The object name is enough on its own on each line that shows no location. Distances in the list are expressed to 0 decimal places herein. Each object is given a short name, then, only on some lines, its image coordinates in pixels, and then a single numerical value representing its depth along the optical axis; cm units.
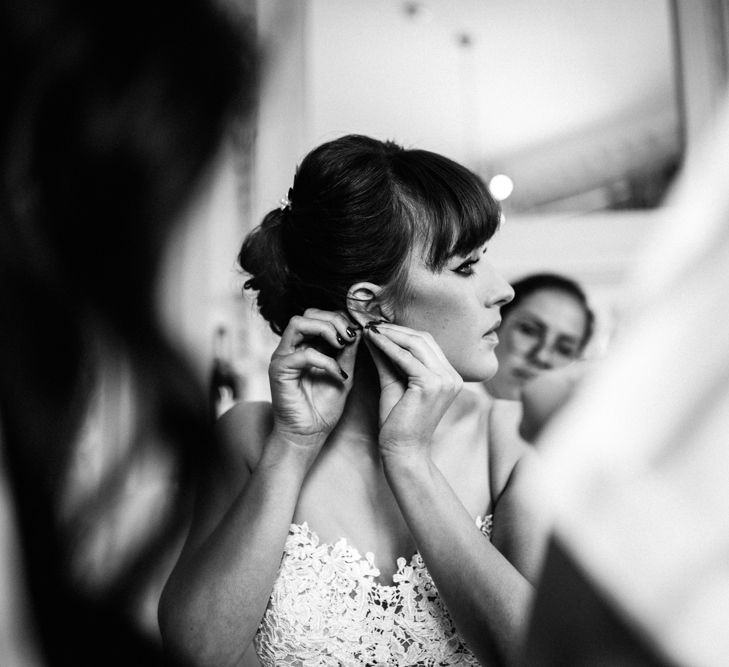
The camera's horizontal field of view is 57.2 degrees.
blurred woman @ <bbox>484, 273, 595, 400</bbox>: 176
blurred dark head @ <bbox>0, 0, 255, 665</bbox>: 26
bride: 79
